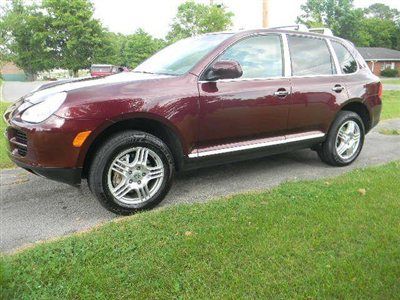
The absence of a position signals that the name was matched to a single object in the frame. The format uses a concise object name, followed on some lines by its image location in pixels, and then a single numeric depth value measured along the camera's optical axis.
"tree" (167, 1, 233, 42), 50.88
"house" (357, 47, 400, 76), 62.62
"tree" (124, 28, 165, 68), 59.16
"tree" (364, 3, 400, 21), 89.88
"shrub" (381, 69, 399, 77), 60.25
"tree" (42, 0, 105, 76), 59.09
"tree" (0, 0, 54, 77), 62.88
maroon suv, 3.54
